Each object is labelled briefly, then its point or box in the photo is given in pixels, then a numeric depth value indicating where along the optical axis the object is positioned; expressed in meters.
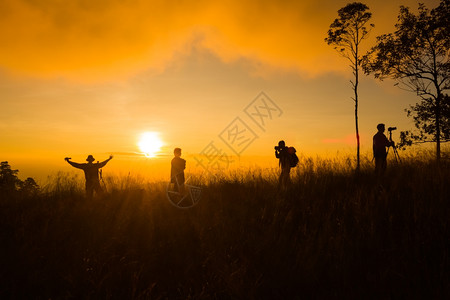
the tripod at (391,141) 11.25
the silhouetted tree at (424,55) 14.47
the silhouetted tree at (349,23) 17.59
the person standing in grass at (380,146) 11.12
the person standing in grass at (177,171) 10.37
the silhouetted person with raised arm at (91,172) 10.88
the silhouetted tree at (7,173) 20.69
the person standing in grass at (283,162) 10.55
